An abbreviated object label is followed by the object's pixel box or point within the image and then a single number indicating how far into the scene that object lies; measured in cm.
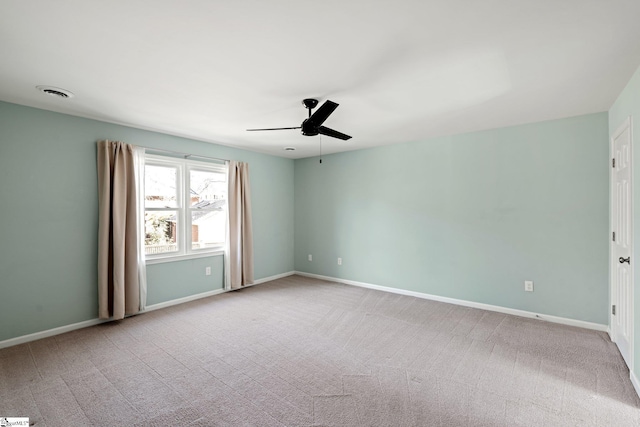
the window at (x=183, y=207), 404
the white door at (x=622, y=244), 241
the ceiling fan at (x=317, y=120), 245
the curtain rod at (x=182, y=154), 393
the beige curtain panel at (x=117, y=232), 342
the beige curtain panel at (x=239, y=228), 481
